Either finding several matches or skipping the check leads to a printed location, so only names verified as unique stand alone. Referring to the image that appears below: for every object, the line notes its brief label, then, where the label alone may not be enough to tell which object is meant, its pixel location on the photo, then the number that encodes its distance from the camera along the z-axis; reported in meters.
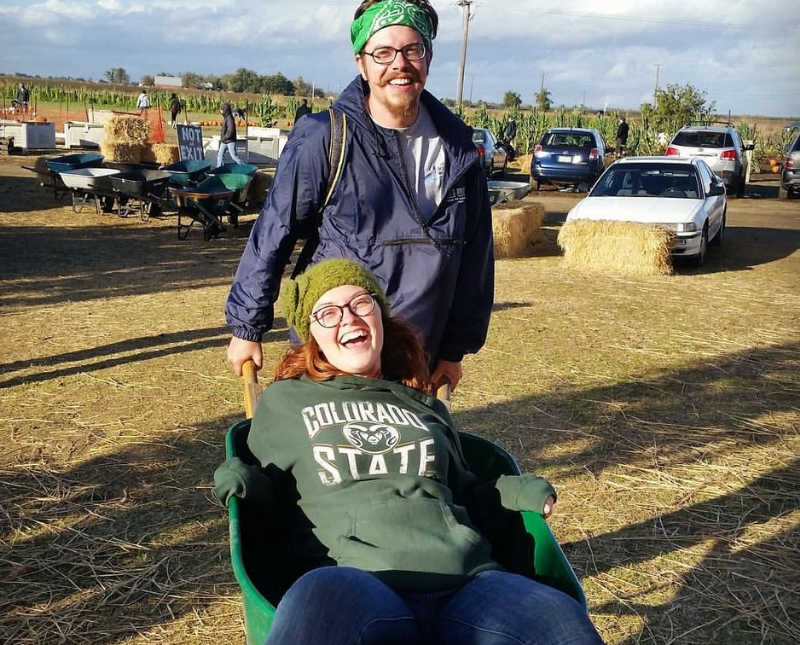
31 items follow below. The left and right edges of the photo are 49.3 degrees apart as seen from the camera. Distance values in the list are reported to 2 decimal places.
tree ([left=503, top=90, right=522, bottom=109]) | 83.19
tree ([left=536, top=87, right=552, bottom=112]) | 69.56
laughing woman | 1.74
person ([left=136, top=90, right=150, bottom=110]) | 35.91
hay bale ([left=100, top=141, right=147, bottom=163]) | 21.50
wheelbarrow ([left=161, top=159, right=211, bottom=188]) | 13.69
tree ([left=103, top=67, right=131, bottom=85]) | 138.75
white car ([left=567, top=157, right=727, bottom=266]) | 11.62
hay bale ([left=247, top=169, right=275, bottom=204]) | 15.63
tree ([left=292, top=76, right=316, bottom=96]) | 102.20
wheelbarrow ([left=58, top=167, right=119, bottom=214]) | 13.88
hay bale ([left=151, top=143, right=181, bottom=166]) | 21.97
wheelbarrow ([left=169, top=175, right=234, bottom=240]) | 12.62
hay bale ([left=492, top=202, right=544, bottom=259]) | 12.39
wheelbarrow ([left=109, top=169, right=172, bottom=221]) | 13.53
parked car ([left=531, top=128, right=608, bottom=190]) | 22.48
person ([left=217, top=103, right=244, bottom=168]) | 18.44
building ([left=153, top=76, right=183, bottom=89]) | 113.05
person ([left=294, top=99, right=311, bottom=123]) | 18.86
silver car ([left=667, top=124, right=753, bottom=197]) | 22.58
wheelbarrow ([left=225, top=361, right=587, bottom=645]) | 1.82
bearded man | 2.74
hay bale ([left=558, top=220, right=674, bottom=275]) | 11.05
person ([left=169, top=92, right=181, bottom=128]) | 36.81
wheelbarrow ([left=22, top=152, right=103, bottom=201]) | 14.64
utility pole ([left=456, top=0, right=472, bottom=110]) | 45.00
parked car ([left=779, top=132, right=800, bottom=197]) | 22.77
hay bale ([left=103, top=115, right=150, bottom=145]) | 21.83
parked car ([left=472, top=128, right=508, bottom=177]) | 24.17
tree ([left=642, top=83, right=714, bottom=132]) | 37.59
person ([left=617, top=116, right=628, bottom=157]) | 33.19
